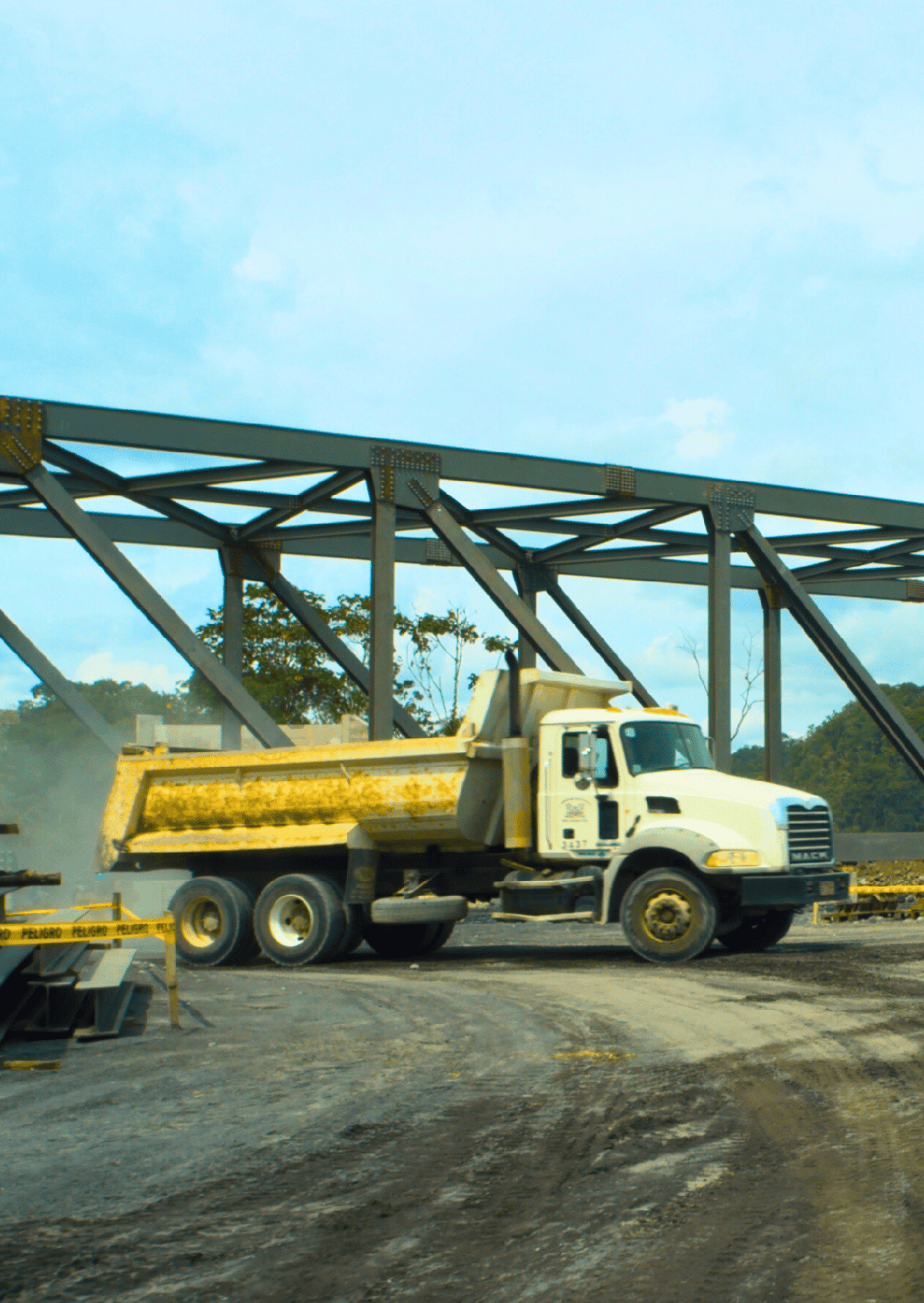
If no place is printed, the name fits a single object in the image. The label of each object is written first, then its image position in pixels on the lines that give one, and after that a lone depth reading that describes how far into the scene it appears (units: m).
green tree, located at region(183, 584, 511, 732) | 47.53
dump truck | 14.40
